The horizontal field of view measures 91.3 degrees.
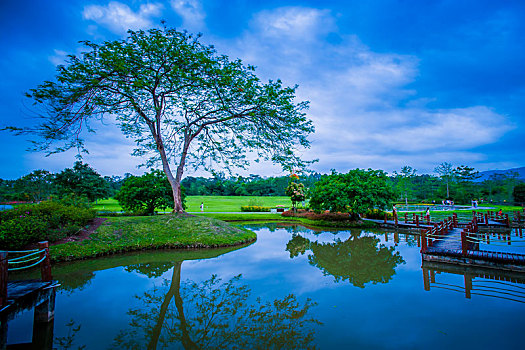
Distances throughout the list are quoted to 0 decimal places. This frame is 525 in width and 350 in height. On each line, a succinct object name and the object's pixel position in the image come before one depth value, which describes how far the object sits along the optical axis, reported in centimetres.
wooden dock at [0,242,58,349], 423
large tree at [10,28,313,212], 1279
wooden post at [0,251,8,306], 423
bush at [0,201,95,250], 977
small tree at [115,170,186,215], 2169
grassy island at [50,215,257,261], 1144
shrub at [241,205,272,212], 3794
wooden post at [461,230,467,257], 975
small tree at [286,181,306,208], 3219
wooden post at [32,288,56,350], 507
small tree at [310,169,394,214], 2188
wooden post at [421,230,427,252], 1066
